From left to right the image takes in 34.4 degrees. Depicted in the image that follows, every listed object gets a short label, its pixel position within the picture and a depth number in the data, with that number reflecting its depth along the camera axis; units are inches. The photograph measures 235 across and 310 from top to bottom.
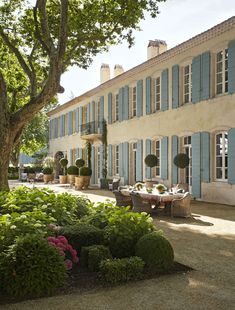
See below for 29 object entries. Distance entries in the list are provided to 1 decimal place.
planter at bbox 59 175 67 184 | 1079.7
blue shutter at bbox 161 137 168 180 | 661.3
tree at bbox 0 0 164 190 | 399.9
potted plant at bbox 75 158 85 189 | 853.7
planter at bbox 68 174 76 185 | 953.3
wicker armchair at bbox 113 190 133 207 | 442.3
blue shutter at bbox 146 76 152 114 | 720.3
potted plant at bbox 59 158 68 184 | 1082.1
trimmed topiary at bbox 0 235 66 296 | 160.4
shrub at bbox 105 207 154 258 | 209.9
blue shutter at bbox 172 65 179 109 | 636.1
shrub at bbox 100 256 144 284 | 181.3
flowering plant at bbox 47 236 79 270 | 185.5
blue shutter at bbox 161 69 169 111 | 667.4
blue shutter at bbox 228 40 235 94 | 517.7
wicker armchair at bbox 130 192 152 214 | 402.3
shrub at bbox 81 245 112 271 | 193.9
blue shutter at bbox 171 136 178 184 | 633.6
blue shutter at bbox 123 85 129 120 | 807.1
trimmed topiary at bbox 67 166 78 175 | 962.1
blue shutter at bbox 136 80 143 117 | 751.1
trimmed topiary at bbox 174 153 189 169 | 586.6
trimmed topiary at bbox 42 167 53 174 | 1122.0
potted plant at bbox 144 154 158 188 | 668.1
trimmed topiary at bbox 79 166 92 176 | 869.8
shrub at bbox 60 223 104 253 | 212.2
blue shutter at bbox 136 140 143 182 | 743.7
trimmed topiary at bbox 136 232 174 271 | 198.5
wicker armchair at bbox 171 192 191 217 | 402.3
